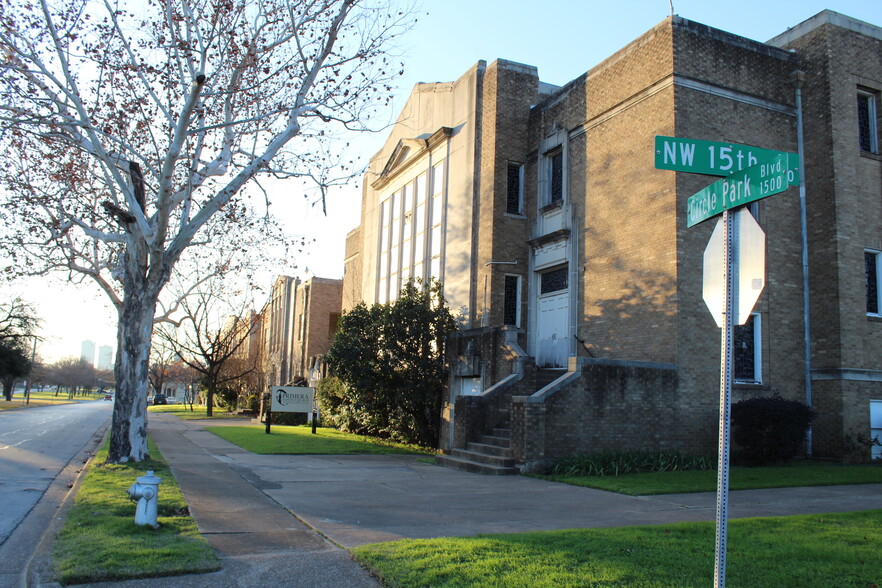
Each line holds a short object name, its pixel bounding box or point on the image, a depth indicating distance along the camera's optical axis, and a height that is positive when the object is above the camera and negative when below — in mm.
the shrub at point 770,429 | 13898 -693
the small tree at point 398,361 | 19438 +540
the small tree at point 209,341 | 42188 +2128
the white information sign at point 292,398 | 26344 -797
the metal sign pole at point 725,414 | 3916 -120
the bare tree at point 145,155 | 12949 +4394
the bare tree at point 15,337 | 54781 +2375
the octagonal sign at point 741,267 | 4000 +741
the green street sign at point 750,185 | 4156 +1254
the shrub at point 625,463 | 13391 -1433
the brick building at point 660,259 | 14617 +3173
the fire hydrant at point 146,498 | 7535 -1348
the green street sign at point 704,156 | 4602 +1556
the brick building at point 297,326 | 42844 +3391
